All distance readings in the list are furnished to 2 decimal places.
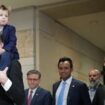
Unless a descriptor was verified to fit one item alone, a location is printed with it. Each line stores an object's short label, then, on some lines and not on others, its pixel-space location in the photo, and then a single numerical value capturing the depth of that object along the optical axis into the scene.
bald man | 6.52
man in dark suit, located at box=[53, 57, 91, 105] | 6.53
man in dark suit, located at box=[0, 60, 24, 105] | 2.62
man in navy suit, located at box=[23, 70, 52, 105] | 6.70
